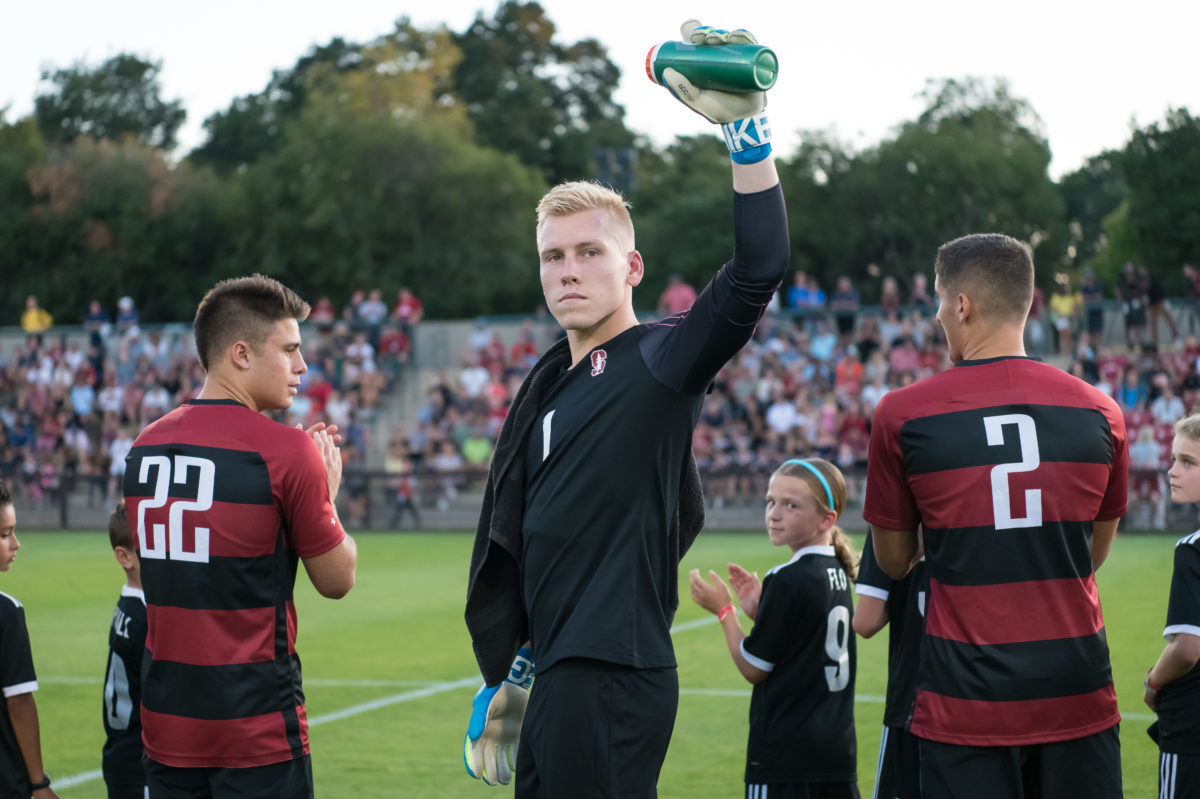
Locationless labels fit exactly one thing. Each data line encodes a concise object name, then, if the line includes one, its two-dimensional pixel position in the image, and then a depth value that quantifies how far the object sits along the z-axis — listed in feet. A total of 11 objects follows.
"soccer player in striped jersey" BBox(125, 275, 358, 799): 12.63
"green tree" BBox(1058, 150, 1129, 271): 232.12
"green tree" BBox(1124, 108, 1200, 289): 135.13
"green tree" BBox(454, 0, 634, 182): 224.33
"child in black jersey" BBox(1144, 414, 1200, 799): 14.64
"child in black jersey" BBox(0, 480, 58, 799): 15.40
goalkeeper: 10.57
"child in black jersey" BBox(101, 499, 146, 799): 15.93
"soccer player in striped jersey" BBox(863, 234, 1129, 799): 11.95
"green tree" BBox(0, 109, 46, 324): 195.21
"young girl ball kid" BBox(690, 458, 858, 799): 15.92
